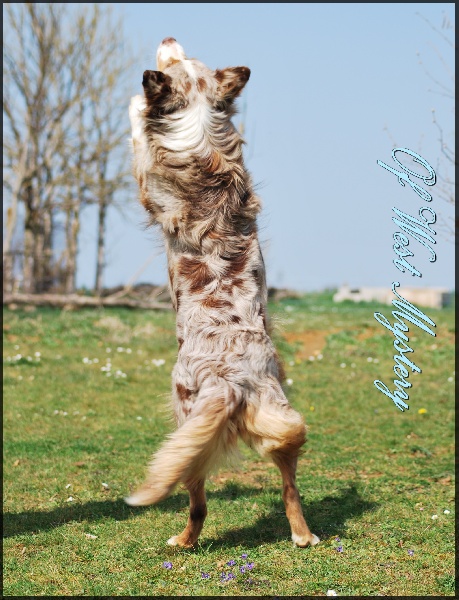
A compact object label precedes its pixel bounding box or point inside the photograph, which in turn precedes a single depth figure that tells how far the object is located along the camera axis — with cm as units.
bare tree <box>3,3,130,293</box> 2345
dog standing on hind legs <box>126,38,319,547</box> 446
